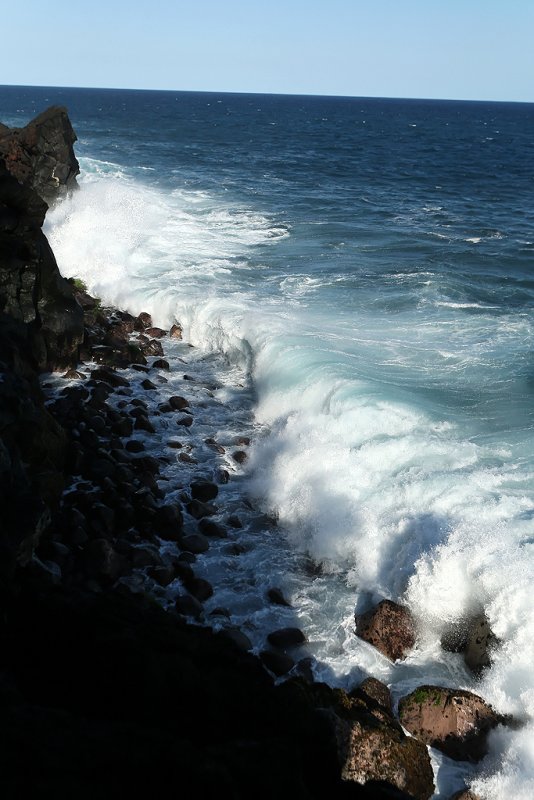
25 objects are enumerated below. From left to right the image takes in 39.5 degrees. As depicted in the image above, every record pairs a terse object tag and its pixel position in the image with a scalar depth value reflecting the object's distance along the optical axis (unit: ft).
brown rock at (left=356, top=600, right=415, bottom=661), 33.86
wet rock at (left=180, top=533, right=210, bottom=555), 39.55
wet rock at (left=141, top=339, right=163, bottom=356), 66.08
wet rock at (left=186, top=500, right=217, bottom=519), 42.45
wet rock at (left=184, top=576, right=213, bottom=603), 36.11
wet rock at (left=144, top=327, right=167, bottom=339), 71.05
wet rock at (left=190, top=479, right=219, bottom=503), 44.11
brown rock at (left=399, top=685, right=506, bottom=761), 29.19
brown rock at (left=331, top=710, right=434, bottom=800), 25.67
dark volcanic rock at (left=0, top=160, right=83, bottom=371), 50.29
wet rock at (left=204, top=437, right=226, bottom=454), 49.79
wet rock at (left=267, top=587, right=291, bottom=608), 36.42
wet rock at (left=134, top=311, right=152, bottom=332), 71.56
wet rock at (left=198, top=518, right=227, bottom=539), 41.06
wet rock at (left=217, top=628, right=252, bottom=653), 32.30
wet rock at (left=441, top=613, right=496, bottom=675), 32.96
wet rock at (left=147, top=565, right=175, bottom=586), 36.45
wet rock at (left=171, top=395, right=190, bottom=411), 55.11
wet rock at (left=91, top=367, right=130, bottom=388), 57.11
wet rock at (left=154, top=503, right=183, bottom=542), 40.14
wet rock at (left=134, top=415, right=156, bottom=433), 51.26
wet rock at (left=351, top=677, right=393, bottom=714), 30.14
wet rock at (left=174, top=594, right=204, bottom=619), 34.65
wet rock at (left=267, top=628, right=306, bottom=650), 33.65
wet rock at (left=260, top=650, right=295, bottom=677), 31.89
